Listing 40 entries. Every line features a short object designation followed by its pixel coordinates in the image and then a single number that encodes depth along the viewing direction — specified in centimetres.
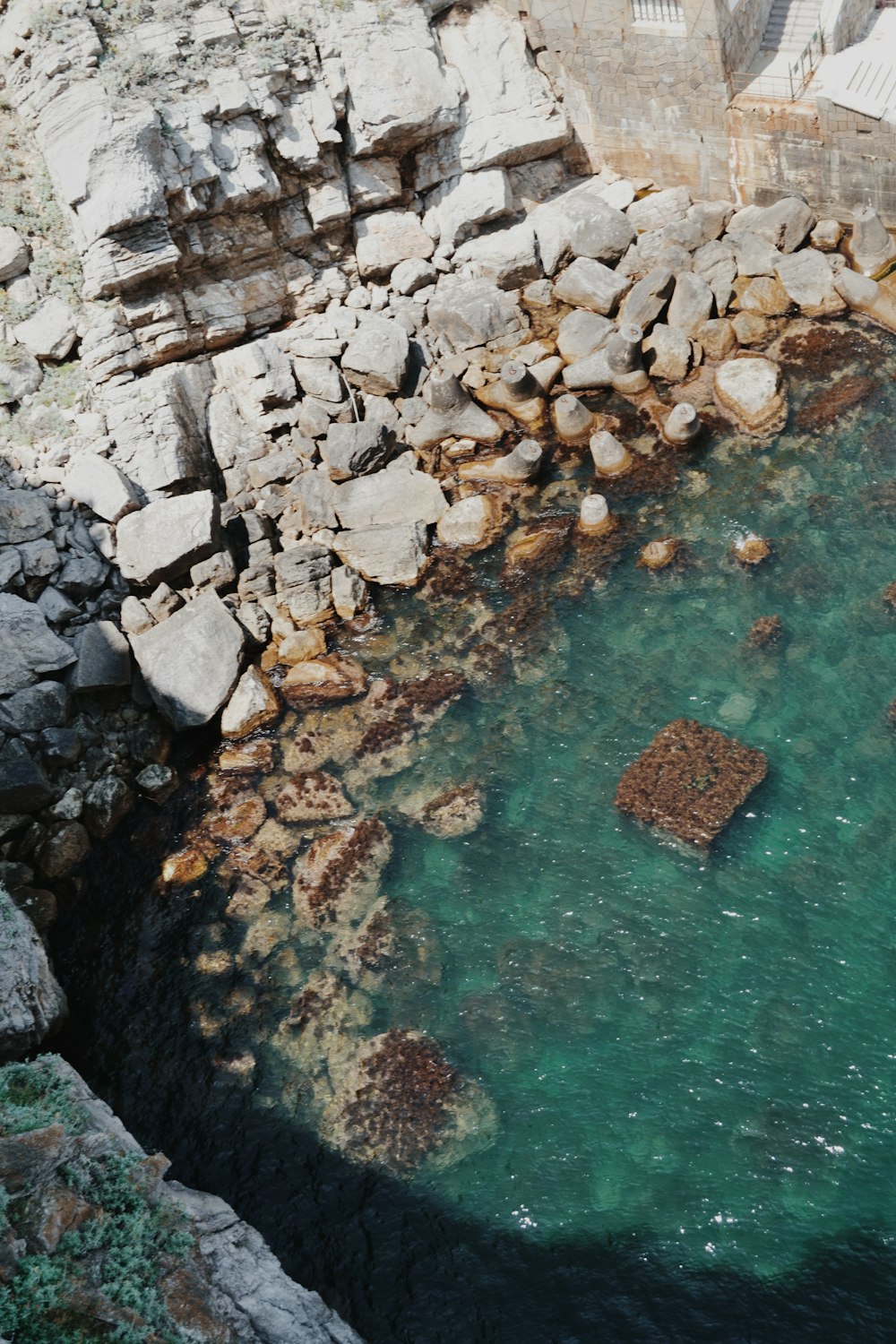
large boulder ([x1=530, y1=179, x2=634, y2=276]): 2542
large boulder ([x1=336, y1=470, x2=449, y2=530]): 2233
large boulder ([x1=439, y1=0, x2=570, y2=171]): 2547
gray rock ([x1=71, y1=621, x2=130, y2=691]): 1989
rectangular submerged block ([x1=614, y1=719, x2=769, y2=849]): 1652
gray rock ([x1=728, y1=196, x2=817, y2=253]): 2422
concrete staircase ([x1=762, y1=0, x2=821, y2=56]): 2605
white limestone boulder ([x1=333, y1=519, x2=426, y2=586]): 2164
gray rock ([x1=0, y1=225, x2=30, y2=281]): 2300
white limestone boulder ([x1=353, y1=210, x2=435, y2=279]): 2561
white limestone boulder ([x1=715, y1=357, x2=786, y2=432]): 2217
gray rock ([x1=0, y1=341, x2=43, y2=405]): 2261
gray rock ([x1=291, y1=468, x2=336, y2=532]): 2248
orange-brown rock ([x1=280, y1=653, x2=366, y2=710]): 2012
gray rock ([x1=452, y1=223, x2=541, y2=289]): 2555
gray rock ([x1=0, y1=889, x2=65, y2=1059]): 1461
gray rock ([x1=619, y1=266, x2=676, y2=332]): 2402
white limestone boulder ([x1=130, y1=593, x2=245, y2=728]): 1986
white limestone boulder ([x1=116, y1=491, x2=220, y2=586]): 2119
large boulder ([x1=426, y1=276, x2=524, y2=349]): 2483
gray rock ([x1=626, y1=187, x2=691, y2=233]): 2577
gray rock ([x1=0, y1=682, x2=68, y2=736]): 1908
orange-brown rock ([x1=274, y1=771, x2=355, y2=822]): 1836
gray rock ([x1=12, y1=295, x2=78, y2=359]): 2284
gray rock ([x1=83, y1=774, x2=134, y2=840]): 1902
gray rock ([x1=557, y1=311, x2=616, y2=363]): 2425
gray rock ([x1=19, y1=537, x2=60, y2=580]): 2048
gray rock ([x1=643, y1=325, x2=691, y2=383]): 2339
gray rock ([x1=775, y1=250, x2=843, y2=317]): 2358
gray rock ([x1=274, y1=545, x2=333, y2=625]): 2141
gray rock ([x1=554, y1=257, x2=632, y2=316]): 2478
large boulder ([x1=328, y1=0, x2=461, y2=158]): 2433
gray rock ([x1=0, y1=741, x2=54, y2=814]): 1848
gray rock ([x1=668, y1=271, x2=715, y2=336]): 2383
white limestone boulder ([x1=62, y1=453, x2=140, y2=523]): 2158
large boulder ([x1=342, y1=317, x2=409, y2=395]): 2389
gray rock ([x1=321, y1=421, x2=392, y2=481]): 2267
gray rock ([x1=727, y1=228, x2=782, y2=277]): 2430
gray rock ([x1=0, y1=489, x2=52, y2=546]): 2059
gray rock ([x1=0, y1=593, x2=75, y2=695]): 1933
